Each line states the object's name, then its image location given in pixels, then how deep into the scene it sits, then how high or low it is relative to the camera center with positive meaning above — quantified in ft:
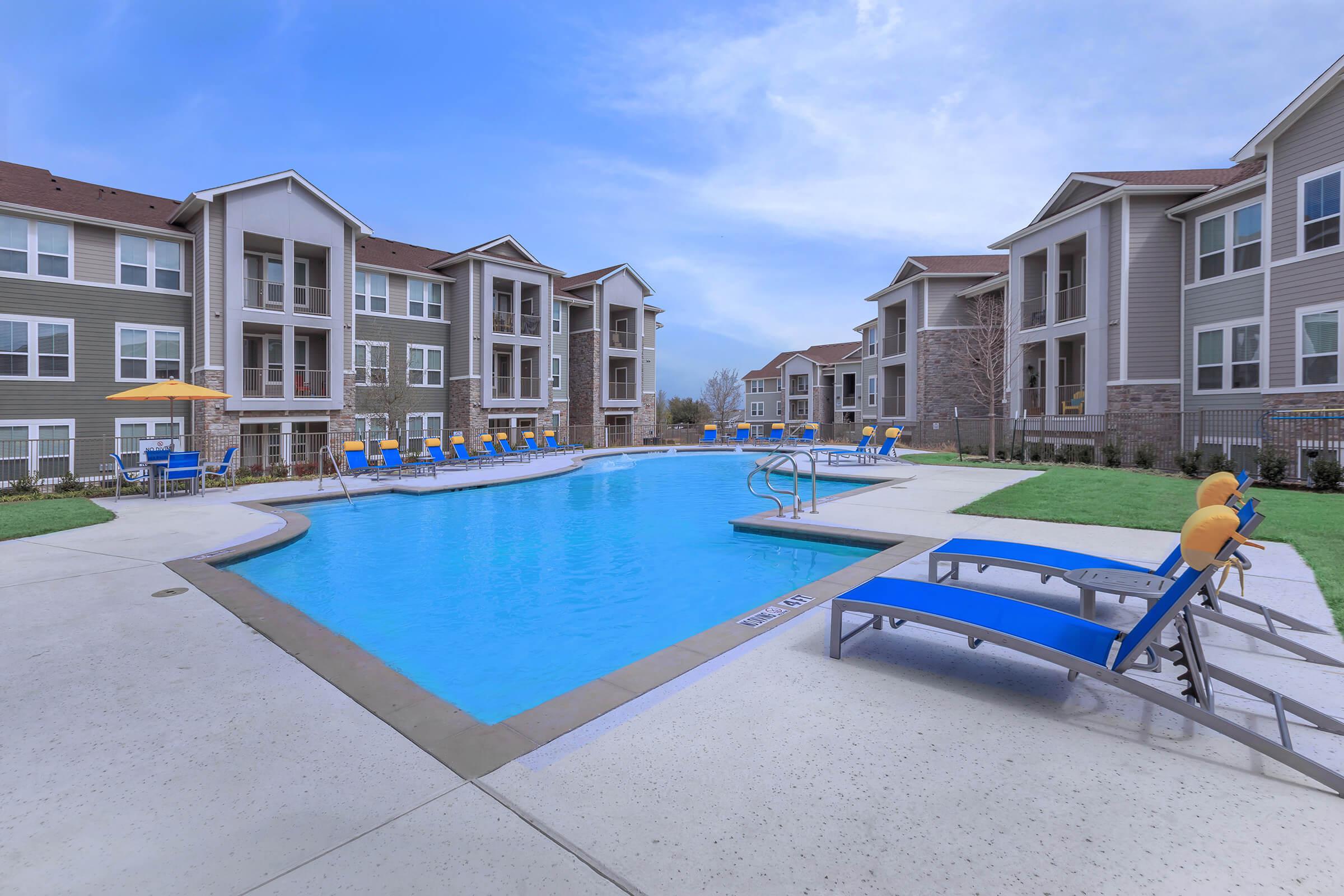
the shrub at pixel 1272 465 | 43.98 -1.88
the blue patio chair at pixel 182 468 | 42.98 -2.22
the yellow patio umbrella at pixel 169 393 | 44.39 +2.93
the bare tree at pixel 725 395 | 172.24 +11.21
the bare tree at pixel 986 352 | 78.43 +11.23
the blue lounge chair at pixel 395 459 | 57.82 -2.22
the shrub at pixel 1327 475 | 40.60 -2.35
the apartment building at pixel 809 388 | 180.86 +15.03
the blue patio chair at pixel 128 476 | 43.44 -2.95
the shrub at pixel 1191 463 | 49.47 -1.96
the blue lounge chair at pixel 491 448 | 72.90 -1.46
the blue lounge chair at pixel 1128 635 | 9.33 -3.56
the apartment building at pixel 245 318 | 59.72 +12.83
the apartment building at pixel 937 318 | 98.02 +18.12
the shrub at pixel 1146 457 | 55.77 -1.73
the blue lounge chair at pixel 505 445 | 76.18 -1.22
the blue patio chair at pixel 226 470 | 48.11 -2.77
